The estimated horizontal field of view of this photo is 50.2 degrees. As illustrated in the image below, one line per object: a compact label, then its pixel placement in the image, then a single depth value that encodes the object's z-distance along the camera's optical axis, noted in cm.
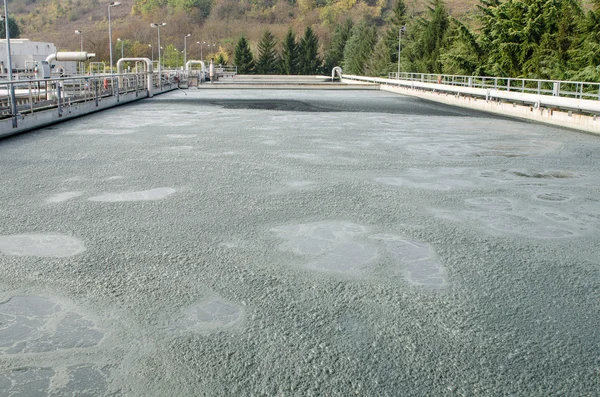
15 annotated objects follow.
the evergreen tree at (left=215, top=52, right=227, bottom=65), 12652
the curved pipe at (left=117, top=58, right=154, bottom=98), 3629
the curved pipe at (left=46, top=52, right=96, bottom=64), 5441
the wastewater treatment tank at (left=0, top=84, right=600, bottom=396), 355
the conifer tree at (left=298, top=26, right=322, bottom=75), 11994
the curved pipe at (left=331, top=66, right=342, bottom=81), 8806
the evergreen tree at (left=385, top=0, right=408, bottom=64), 8262
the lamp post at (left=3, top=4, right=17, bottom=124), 1483
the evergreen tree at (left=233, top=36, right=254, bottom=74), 11725
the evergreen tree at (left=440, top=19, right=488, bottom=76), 4840
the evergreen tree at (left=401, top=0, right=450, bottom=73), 6050
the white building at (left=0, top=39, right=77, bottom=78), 8625
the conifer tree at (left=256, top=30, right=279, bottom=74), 11956
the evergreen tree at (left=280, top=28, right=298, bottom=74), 11850
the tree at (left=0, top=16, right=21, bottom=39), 14275
